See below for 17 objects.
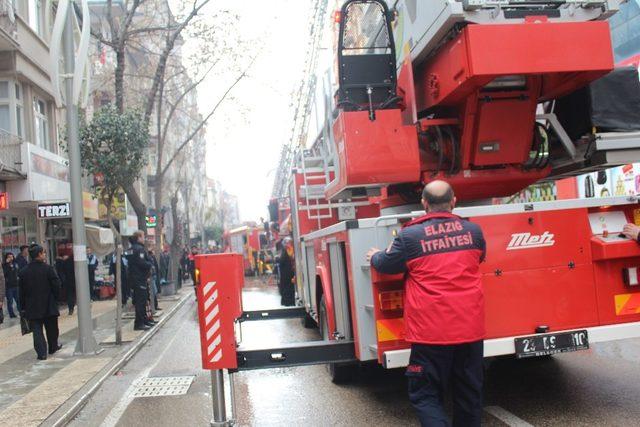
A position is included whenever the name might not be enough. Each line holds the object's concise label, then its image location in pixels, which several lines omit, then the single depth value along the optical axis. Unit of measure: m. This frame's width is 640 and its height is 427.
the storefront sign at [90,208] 21.01
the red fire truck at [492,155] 4.46
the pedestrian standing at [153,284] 14.16
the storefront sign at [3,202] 13.27
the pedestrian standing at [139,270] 11.15
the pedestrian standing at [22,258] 14.52
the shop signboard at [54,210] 14.12
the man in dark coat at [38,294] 8.70
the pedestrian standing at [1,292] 13.26
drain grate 6.61
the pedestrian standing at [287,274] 12.30
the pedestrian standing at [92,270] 18.30
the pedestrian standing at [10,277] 14.31
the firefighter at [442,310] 3.46
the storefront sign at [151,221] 20.58
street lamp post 9.09
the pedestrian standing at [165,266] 22.03
